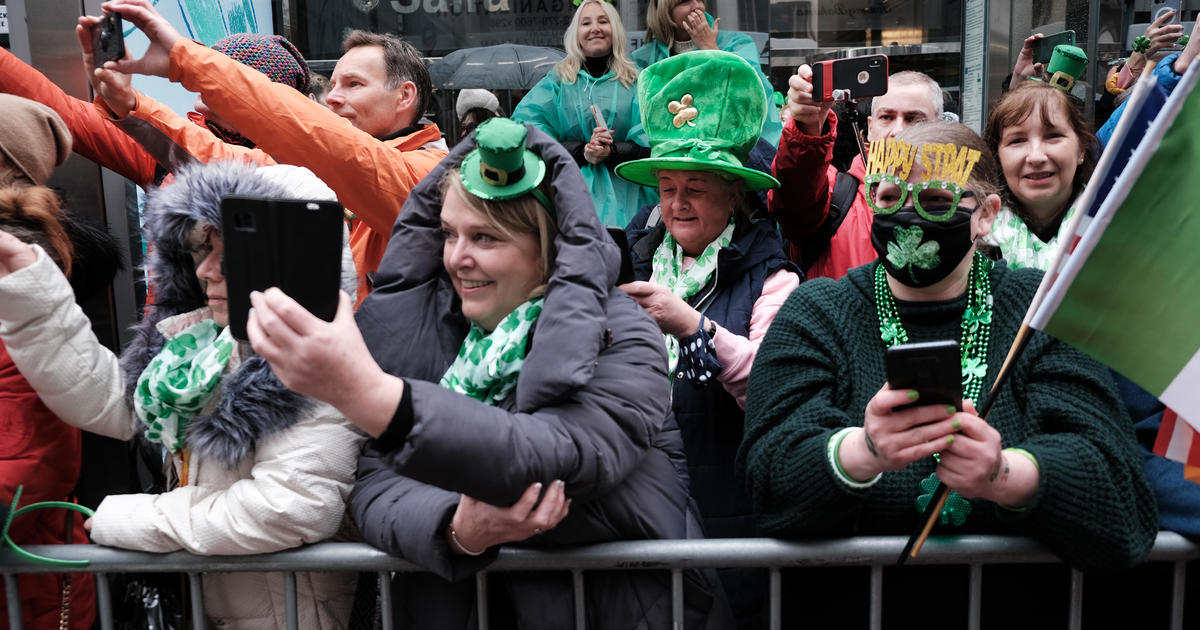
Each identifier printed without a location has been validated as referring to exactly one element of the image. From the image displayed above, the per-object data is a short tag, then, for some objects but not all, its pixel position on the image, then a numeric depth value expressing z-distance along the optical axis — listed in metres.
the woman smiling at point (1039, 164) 2.94
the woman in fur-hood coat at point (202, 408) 2.08
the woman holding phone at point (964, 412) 1.88
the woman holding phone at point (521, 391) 1.77
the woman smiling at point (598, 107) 4.68
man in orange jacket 2.68
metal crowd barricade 2.00
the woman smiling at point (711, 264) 2.57
